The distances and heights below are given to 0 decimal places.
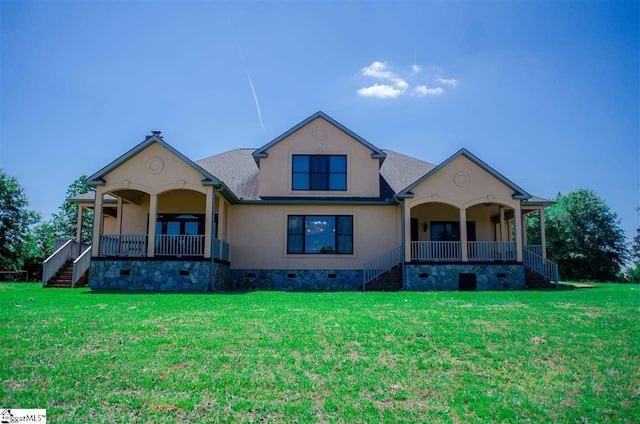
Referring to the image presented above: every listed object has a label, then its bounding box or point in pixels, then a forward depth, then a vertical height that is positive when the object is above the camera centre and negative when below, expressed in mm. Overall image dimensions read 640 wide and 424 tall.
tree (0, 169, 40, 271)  32031 +2833
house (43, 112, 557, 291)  17359 +1945
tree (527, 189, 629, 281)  37875 +2288
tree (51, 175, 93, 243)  42438 +4001
